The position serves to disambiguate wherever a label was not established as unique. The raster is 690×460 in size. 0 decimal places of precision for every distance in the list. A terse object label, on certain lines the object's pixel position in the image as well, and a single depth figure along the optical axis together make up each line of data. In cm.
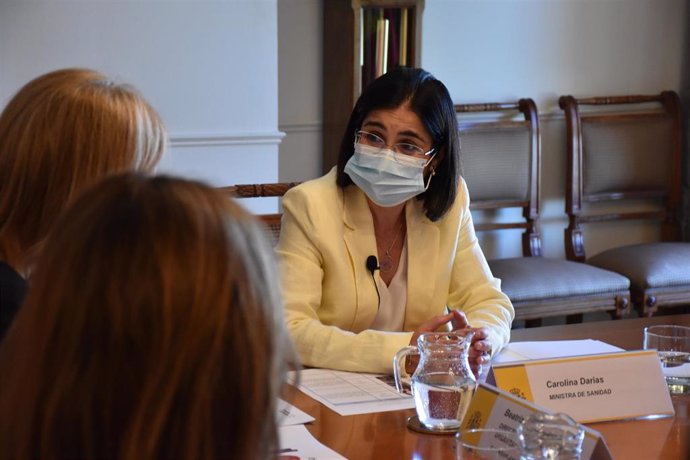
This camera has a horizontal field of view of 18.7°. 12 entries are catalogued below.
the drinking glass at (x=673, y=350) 291
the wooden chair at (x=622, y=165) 478
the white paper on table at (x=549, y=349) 299
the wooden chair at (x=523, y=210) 426
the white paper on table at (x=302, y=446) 262
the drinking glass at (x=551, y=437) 244
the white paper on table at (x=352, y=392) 280
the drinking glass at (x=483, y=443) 257
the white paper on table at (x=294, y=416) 273
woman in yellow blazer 317
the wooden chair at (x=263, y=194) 336
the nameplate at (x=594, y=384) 275
